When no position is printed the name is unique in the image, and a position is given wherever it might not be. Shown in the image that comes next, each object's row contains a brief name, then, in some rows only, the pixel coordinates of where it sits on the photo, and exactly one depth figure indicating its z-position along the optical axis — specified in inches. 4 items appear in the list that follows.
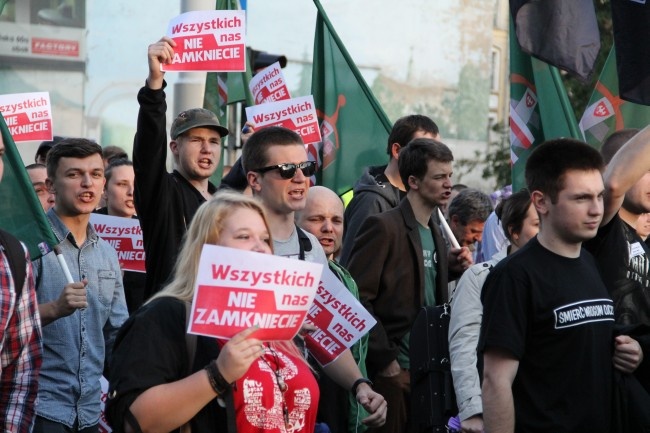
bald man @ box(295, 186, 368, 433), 227.9
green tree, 994.7
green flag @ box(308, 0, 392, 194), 380.2
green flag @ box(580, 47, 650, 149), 348.2
